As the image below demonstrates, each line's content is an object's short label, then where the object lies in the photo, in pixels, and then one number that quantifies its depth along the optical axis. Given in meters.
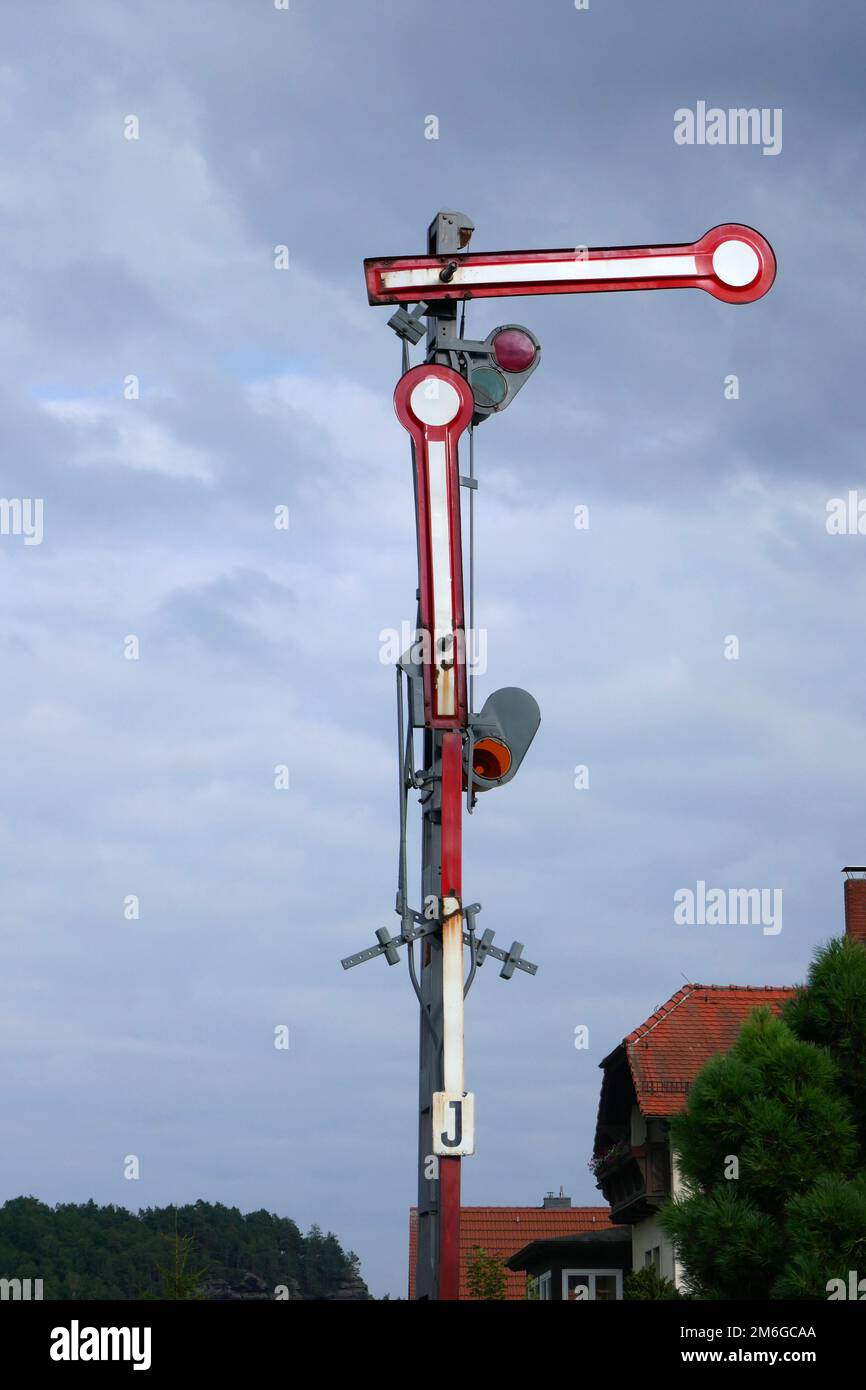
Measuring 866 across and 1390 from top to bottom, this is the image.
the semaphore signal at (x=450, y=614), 11.38
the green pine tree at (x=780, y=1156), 16.28
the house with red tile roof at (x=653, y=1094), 33.91
